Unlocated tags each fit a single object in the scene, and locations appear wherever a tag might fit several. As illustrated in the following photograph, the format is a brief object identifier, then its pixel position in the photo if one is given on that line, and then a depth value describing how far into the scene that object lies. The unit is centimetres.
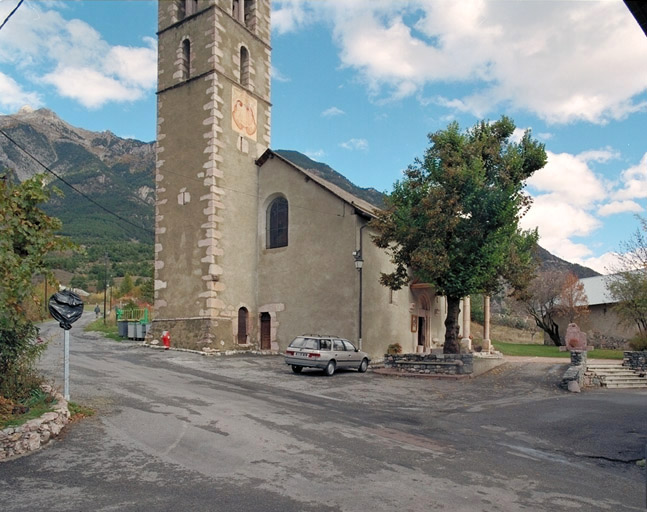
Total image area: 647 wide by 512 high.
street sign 1136
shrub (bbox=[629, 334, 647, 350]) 2441
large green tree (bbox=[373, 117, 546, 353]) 2011
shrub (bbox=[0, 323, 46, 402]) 977
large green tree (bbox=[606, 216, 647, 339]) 2990
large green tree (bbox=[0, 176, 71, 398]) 922
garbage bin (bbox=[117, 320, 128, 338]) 3238
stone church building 2544
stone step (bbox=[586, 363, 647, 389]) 1934
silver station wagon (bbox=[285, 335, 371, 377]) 1927
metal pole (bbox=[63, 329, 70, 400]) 1134
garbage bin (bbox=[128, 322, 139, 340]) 3125
